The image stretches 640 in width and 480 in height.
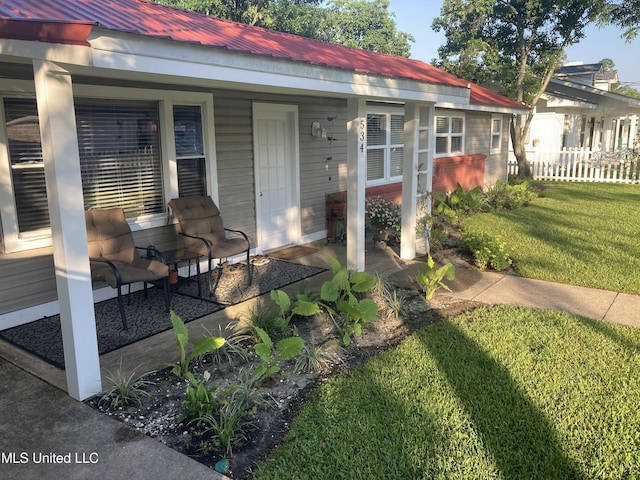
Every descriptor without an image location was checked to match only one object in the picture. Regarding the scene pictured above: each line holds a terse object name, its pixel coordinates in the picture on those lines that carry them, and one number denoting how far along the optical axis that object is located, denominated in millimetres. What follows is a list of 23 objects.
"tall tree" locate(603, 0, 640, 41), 16312
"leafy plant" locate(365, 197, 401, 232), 8141
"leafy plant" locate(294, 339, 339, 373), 4098
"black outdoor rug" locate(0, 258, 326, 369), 4559
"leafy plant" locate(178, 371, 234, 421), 3268
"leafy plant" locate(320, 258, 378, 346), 4539
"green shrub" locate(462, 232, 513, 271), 6875
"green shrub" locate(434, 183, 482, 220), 10785
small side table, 5703
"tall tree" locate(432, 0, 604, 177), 16703
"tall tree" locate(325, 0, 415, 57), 42656
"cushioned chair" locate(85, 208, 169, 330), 4930
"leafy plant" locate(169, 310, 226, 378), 3713
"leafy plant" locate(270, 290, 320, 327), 4566
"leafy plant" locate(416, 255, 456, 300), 5562
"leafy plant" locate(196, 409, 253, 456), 3039
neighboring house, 20328
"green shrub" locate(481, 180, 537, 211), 12453
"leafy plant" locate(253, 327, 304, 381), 3701
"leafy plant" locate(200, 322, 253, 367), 4207
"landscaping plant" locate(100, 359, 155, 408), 3543
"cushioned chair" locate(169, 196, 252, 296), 6125
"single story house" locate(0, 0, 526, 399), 3283
